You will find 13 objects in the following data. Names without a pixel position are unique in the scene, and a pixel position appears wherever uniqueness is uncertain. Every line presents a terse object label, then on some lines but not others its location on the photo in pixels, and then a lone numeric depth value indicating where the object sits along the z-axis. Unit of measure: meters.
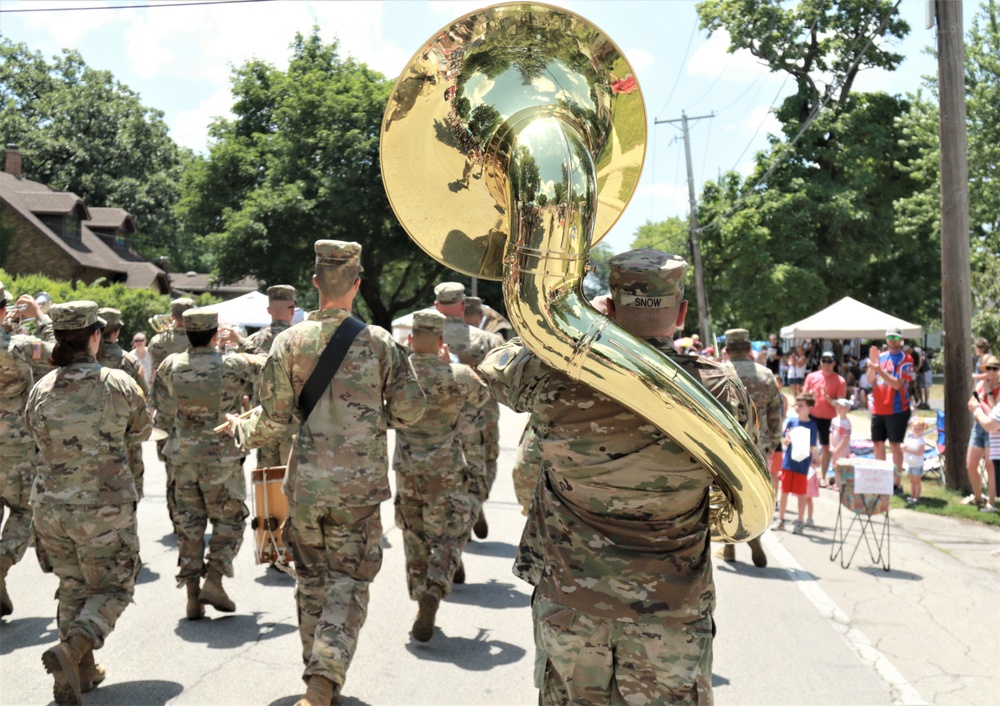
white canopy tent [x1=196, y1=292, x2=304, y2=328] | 18.55
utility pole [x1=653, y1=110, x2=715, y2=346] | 33.81
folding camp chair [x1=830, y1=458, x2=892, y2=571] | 8.04
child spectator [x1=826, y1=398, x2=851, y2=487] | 11.57
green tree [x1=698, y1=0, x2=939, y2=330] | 33.50
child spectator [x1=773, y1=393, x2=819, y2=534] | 9.27
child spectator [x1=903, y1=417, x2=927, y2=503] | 11.18
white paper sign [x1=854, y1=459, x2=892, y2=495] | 7.93
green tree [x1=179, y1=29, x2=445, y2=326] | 36.56
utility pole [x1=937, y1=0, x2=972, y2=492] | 11.02
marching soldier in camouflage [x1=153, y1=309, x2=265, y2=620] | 5.96
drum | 4.86
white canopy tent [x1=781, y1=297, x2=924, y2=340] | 20.28
